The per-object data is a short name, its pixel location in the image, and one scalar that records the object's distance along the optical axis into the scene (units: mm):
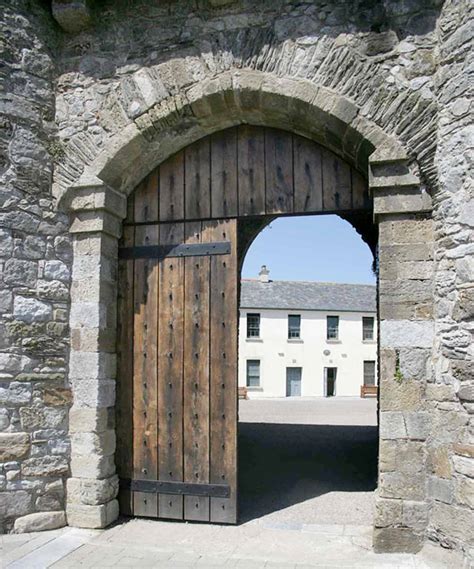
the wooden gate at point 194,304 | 4562
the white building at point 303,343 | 27141
